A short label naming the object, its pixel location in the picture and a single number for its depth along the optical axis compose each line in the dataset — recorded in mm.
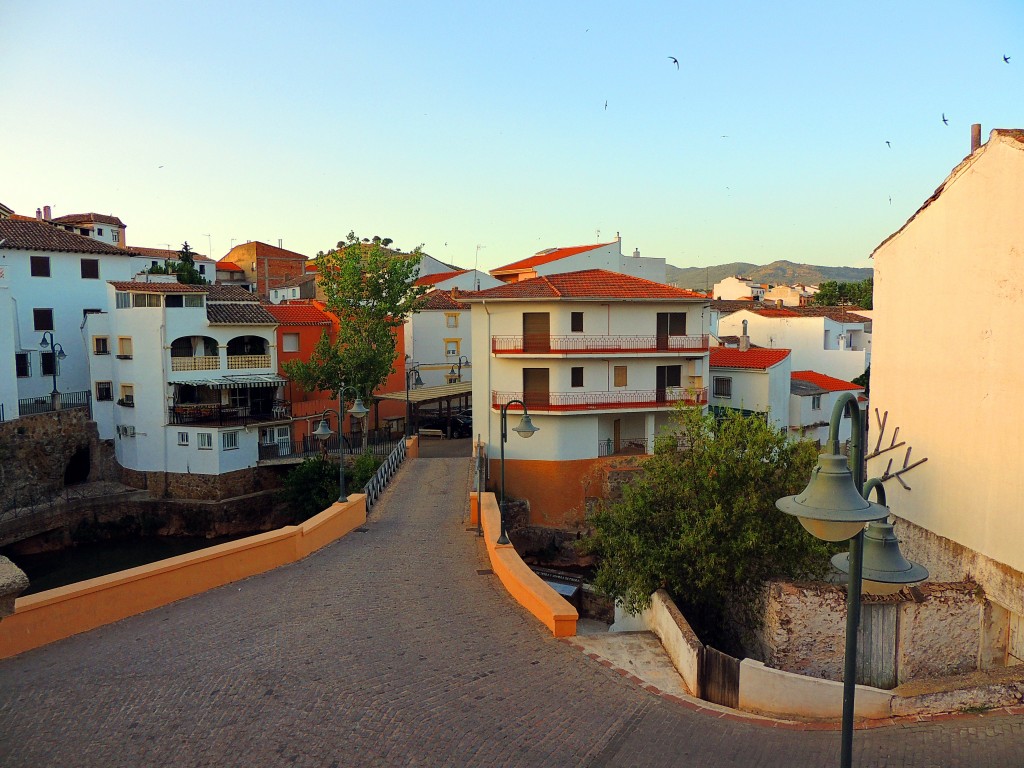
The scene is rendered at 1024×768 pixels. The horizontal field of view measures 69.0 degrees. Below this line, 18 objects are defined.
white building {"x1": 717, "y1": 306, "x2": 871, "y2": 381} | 46250
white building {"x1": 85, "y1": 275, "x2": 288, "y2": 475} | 32344
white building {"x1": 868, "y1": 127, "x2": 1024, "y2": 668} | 11953
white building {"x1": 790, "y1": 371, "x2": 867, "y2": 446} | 37688
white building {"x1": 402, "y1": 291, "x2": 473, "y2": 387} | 45531
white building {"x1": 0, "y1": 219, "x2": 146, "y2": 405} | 35000
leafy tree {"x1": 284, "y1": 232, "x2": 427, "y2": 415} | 33000
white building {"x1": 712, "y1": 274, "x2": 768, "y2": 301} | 71562
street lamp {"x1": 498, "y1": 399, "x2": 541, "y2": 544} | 17125
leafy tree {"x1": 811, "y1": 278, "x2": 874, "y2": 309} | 71812
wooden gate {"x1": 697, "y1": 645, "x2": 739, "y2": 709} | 9727
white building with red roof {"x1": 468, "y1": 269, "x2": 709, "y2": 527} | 29922
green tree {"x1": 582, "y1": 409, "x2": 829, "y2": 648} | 12648
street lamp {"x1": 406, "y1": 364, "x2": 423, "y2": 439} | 41500
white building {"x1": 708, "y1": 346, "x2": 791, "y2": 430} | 35562
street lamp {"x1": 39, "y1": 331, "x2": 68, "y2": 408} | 35469
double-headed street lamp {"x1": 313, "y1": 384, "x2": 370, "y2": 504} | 18375
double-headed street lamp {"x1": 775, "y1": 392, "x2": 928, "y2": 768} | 5227
